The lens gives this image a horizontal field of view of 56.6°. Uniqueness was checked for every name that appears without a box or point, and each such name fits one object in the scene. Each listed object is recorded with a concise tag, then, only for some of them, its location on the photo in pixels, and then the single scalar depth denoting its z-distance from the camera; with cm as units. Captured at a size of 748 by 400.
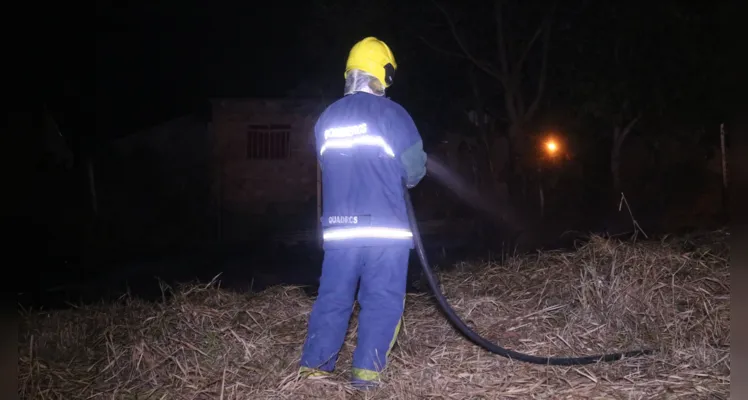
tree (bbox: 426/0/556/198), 1606
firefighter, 420
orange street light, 2025
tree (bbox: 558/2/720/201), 1566
